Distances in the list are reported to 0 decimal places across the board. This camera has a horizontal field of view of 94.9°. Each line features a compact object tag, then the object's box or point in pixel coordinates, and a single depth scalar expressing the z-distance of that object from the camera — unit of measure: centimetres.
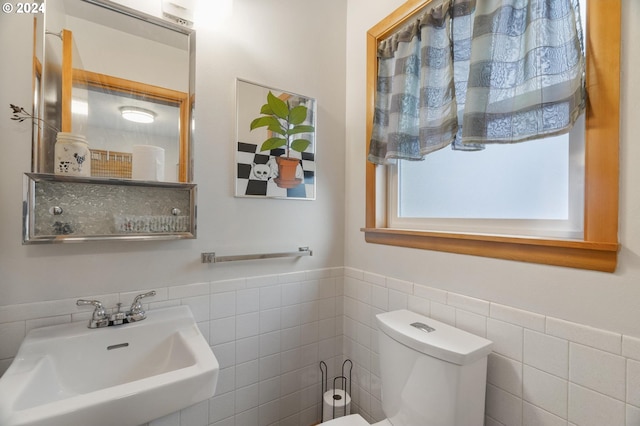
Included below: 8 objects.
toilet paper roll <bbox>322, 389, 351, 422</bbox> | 141
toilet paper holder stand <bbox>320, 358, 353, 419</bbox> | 160
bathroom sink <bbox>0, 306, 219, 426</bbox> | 68
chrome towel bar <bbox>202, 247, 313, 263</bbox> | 126
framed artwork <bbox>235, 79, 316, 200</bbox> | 137
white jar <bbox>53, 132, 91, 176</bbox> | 99
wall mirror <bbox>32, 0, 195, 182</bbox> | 101
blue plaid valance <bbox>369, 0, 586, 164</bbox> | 86
